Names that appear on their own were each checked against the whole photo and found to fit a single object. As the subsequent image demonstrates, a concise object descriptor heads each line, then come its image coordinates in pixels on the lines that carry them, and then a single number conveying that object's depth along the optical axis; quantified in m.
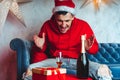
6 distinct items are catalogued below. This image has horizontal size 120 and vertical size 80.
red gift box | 1.50
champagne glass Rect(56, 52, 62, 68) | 1.85
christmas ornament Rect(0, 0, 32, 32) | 2.75
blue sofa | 2.29
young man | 2.34
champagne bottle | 1.75
